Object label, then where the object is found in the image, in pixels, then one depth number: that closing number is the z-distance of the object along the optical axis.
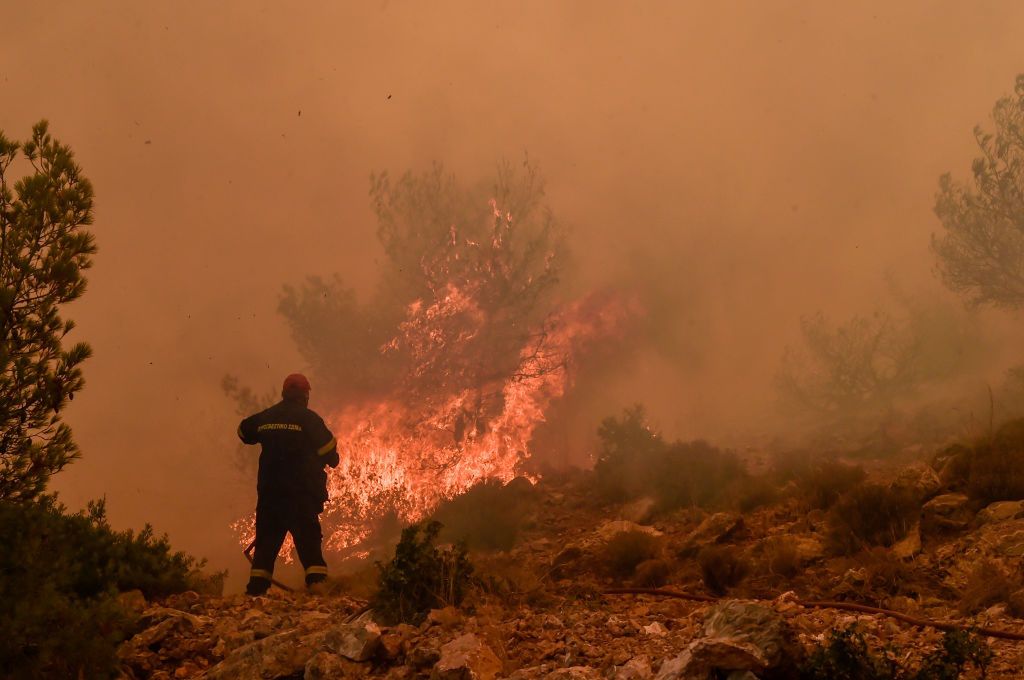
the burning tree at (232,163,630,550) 28.31
